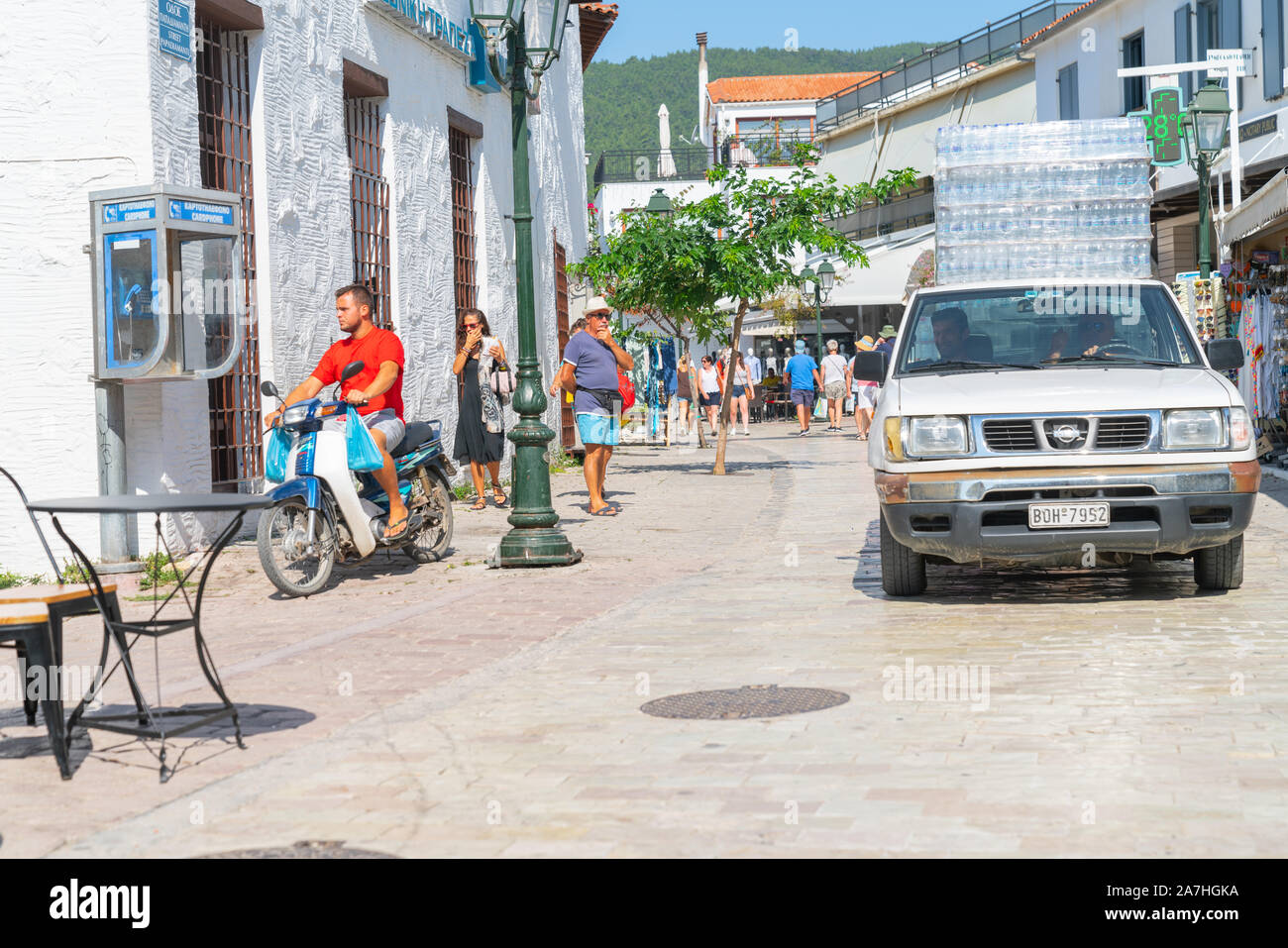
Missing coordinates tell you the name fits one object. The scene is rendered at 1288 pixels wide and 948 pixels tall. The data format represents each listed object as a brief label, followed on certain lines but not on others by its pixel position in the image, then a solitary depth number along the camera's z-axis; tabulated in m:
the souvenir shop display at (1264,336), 17.00
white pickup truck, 8.12
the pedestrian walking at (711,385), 33.19
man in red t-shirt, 10.64
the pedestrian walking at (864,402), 27.73
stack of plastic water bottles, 13.34
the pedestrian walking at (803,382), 32.41
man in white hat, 14.51
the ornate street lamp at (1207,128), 17.97
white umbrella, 49.19
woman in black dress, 15.32
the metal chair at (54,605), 5.55
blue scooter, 9.80
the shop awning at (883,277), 32.69
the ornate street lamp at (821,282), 37.34
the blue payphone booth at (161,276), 10.34
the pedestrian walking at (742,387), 33.97
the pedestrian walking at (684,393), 29.38
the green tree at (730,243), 19.03
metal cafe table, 5.34
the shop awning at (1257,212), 14.13
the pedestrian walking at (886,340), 23.47
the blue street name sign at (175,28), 10.97
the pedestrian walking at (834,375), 32.66
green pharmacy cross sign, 24.20
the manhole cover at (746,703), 6.02
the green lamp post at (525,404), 11.05
